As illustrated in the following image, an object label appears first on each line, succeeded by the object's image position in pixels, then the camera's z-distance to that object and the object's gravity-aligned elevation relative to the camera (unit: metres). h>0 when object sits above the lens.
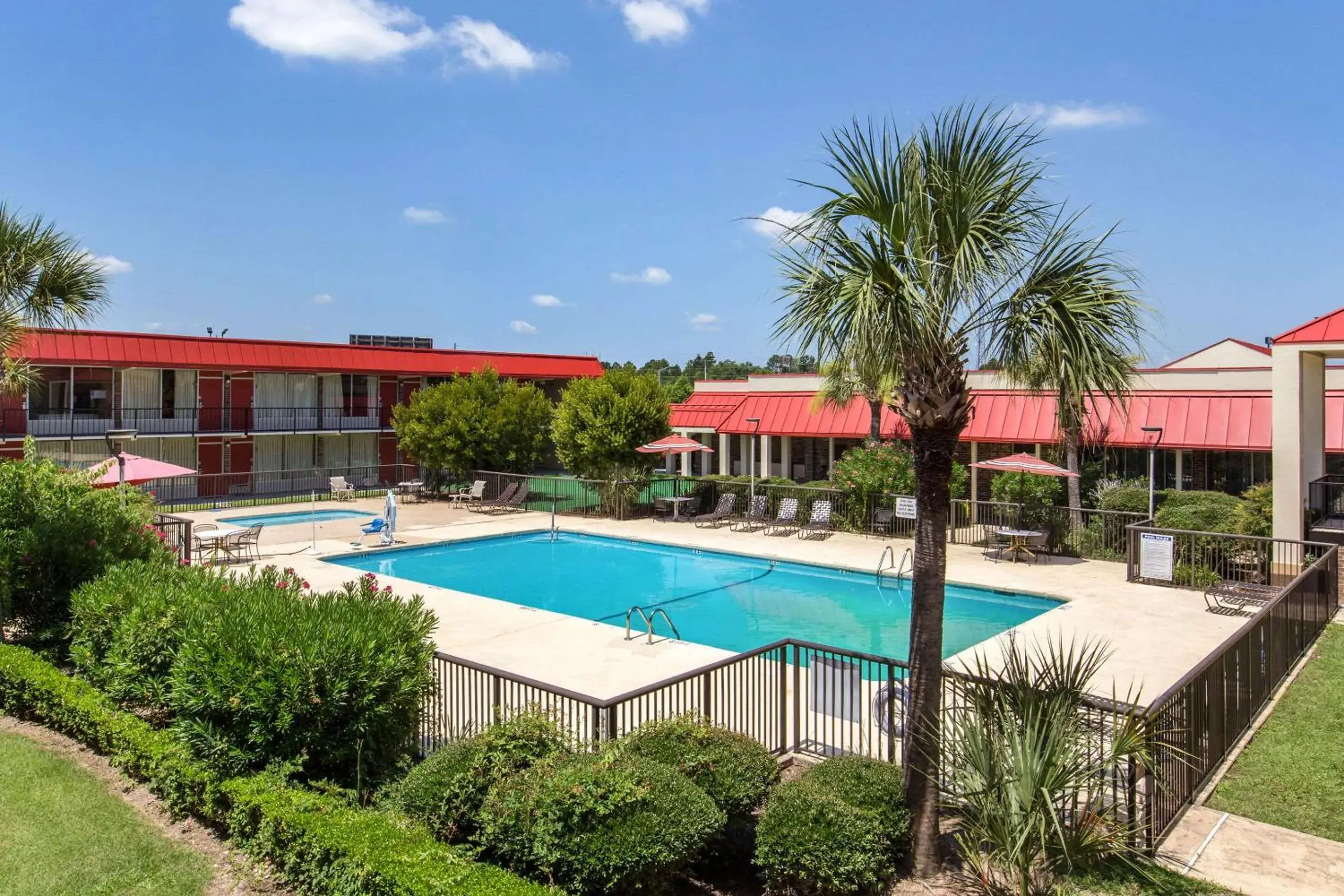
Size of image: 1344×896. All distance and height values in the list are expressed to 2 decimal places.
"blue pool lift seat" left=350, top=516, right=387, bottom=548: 21.03 -2.16
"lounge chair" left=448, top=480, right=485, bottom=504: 27.75 -1.78
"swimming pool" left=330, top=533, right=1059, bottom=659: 14.88 -3.03
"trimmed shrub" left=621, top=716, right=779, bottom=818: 6.10 -2.30
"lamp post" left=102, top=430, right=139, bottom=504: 15.27 -0.23
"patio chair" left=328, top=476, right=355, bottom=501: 28.95 -1.72
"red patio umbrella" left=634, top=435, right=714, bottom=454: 24.52 -0.16
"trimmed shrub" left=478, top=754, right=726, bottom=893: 5.18 -2.36
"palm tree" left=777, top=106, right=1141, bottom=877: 5.66 +1.02
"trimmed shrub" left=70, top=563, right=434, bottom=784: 6.70 -1.90
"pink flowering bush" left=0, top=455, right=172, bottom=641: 10.41 -1.33
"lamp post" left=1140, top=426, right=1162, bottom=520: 18.44 -0.23
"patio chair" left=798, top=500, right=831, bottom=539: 22.05 -2.04
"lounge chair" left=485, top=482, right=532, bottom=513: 27.38 -2.01
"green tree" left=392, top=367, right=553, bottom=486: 28.72 +0.45
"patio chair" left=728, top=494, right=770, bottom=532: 23.59 -2.03
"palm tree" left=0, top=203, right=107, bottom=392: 14.97 +2.68
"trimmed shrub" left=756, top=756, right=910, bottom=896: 5.36 -2.48
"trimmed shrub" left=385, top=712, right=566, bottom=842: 5.92 -2.31
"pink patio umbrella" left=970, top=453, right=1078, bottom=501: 18.98 -0.48
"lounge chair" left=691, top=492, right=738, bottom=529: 23.95 -1.99
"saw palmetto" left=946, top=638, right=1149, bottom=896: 5.10 -2.00
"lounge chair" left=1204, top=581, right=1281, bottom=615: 13.90 -2.42
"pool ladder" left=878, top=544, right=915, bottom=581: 17.31 -2.45
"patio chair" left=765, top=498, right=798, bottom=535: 22.81 -2.03
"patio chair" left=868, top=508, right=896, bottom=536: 21.48 -1.96
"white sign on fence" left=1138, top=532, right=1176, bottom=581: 15.77 -2.00
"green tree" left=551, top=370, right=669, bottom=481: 25.28 +0.49
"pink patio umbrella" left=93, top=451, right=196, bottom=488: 16.75 -0.70
